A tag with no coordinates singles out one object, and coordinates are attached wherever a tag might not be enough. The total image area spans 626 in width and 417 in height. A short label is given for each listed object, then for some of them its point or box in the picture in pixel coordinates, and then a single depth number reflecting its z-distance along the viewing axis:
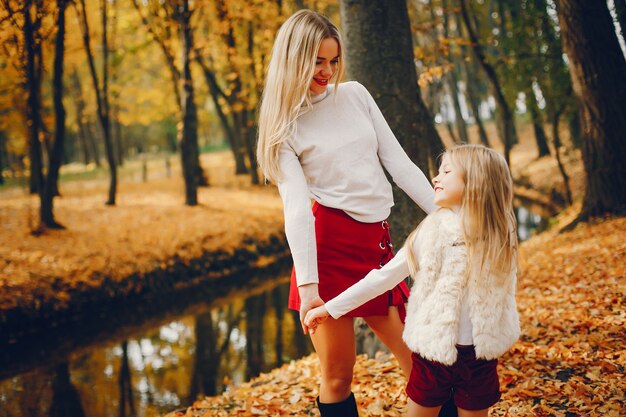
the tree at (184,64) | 15.09
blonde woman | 2.42
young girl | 2.21
